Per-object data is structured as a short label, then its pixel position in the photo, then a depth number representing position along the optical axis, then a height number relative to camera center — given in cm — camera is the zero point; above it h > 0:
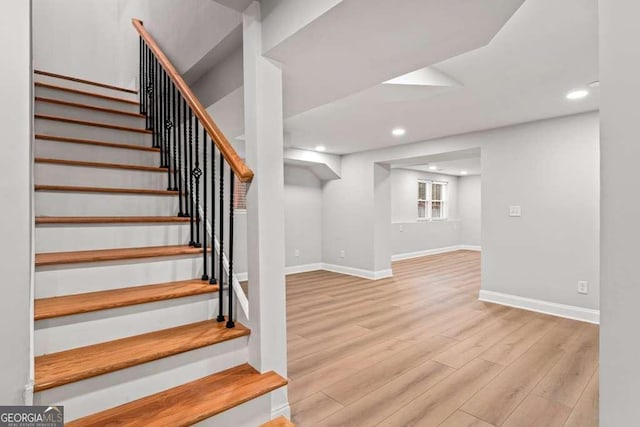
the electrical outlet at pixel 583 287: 349 -81
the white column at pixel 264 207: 173 +5
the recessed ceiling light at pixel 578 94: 294 +117
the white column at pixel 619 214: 72 +0
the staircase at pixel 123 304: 135 -45
